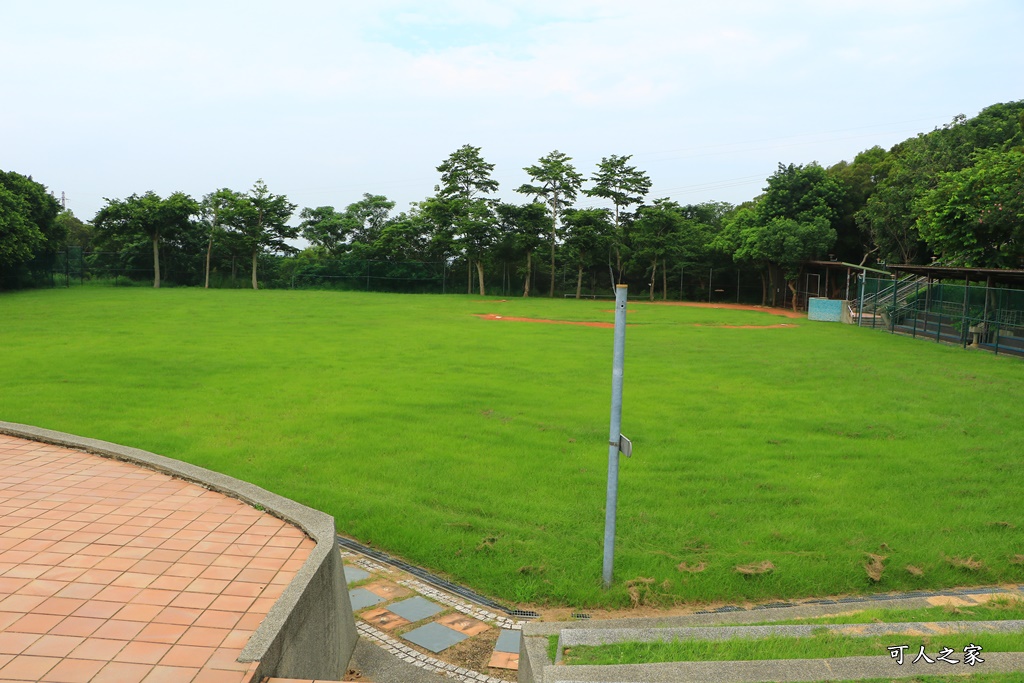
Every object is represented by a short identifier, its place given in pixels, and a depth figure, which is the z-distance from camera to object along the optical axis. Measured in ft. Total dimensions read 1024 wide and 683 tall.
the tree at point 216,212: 134.31
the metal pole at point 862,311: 85.85
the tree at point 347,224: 160.66
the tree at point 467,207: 137.69
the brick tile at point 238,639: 9.43
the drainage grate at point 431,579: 13.78
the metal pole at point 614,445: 13.93
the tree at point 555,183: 144.46
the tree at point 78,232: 163.81
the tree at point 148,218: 124.16
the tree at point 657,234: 136.15
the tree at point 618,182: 144.25
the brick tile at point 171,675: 8.52
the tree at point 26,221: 92.32
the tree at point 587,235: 137.28
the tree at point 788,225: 112.27
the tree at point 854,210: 126.00
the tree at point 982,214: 65.98
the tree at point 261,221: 134.82
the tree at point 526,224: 139.13
